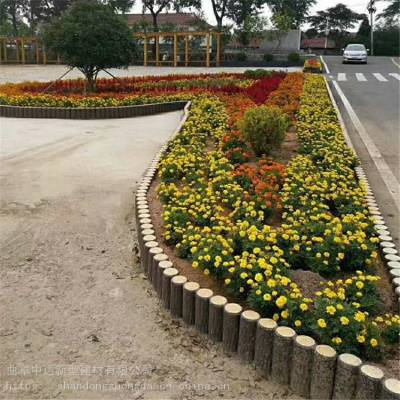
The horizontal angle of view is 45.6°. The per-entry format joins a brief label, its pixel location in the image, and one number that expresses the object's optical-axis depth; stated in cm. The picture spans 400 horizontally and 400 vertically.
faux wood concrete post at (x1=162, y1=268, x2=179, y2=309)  377
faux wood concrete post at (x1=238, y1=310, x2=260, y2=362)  315
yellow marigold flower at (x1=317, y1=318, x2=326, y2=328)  296
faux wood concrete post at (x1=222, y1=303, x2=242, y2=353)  325
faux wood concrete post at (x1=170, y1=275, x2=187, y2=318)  366
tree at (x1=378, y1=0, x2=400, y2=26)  6141
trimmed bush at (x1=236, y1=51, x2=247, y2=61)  3778
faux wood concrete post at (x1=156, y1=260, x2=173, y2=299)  388
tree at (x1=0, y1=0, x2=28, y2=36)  5909
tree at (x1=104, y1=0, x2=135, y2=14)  5587
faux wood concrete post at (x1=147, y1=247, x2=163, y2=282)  411
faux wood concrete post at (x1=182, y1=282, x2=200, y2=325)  355
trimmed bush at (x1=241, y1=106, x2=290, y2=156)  728
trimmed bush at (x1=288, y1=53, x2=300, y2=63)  3416
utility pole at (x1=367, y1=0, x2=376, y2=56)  5459
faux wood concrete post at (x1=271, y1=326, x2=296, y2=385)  298
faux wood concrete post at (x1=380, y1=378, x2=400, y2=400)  257
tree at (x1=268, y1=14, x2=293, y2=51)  4053
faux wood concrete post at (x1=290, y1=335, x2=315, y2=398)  289
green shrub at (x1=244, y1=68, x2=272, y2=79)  2139
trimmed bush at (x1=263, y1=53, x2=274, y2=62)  3653
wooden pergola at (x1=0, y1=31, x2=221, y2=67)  3488
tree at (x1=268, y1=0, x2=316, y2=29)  5028
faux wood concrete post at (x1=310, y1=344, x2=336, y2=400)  282
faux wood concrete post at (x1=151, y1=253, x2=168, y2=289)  399
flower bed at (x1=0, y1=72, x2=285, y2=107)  1362
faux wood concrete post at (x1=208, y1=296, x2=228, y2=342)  335
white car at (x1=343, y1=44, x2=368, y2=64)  3353
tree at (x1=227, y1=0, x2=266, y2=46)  4478
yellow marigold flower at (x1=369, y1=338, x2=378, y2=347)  287
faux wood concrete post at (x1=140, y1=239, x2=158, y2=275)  425
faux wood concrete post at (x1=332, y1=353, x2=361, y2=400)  275
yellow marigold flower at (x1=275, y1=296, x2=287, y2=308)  314
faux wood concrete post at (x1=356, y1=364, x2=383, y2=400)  266
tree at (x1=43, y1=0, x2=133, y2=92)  1596
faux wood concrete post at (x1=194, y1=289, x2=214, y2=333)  345
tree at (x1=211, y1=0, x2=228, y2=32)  4900
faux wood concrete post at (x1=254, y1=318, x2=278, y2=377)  306
